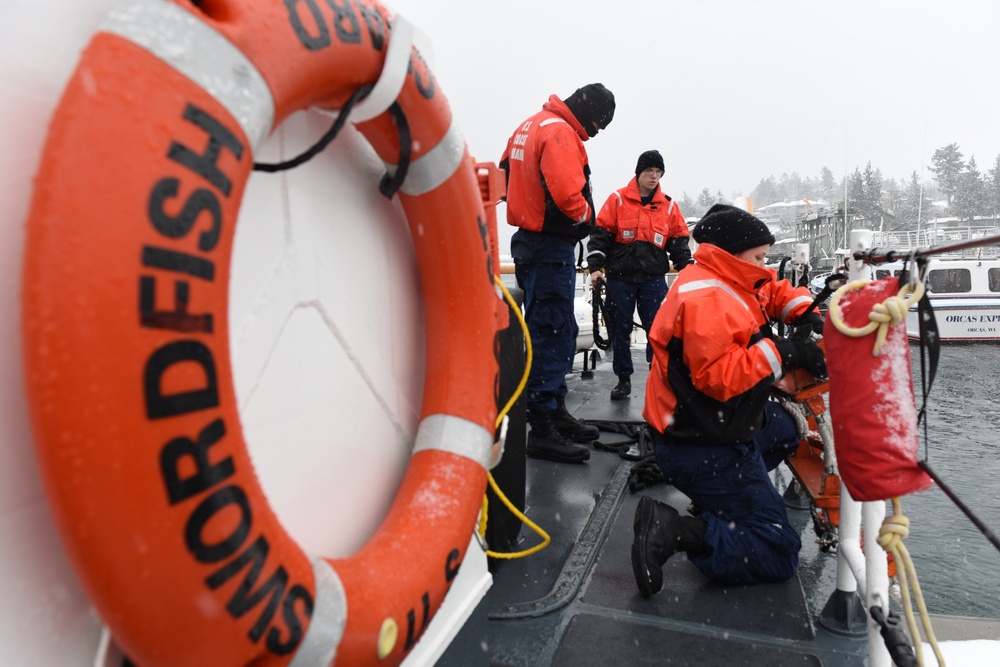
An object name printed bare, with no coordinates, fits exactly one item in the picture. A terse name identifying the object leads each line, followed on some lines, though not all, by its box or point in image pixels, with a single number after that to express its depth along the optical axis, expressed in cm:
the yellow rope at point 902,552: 128
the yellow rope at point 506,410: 183
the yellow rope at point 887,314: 130
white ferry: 1292
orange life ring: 68
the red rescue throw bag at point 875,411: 132
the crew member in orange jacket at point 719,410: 208
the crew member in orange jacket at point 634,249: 425
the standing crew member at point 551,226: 309
